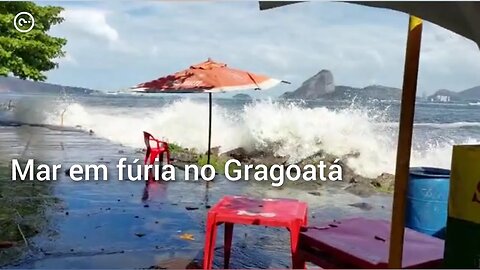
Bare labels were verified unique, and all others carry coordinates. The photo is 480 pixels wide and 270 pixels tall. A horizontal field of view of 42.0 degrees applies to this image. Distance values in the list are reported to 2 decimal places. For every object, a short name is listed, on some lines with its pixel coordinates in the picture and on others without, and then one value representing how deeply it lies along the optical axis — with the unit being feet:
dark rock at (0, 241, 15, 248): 13.92
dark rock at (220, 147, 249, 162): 34.99
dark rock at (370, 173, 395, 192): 27.13
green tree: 37.60
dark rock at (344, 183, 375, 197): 25.08
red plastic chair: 28.64
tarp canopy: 5.02
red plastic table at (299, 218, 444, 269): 7.23
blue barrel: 12.23
